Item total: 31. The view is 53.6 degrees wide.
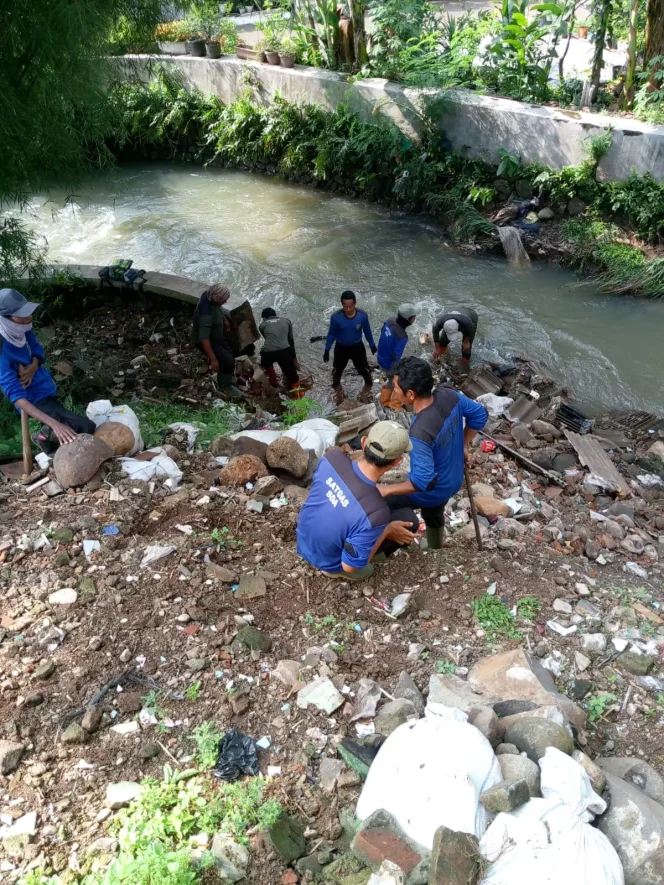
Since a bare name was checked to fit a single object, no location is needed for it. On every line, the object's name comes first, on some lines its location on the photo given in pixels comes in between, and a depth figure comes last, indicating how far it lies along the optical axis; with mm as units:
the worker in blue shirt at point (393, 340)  6733
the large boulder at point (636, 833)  2420
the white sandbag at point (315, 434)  5555
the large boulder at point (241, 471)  5016
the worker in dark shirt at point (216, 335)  6645
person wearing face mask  4633
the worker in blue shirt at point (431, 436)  3805
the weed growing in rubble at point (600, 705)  3318
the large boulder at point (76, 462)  4723
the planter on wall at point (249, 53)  13633
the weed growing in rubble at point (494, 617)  3802
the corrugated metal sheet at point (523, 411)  7199
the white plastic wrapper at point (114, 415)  5211
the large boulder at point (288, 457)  5180
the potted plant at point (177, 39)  14326
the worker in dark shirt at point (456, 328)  7590
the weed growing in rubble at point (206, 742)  2984
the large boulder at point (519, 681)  3182
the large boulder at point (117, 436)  5023
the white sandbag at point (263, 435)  5605
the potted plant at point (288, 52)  13250
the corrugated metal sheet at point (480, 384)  7633
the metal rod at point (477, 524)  4605
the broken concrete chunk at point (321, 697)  3250
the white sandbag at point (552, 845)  2250
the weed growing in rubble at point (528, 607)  3959
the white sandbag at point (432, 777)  2445
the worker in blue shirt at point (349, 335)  6863
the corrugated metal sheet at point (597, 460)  6207
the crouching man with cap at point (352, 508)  3355
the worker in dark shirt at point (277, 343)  7000
